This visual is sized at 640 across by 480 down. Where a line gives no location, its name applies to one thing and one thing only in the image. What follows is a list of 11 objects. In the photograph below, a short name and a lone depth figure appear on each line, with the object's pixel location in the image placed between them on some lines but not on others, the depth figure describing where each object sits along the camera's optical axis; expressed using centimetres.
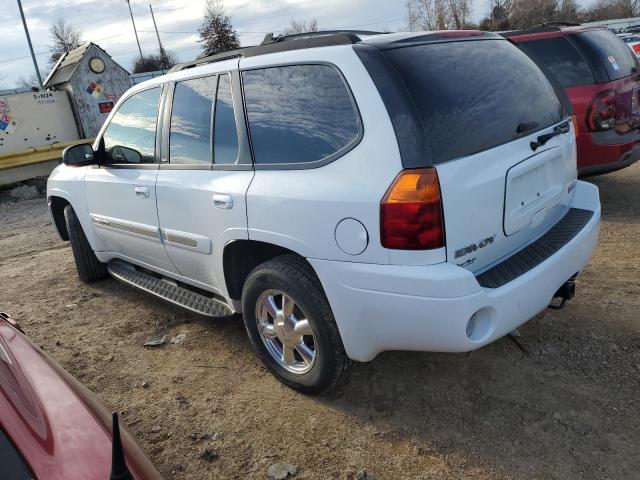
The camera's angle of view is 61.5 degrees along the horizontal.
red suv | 526
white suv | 231
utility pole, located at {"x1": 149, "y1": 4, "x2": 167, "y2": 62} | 5303
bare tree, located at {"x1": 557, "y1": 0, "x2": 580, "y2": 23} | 5266
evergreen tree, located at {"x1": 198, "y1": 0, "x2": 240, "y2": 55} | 4872
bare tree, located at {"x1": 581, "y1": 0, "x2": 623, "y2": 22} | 5651
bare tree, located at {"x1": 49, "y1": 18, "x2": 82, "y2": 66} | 4841
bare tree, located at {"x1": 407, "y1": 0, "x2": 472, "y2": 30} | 4766
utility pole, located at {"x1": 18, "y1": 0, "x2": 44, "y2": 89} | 2404
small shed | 1151
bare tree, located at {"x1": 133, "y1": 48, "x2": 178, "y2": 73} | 4753
